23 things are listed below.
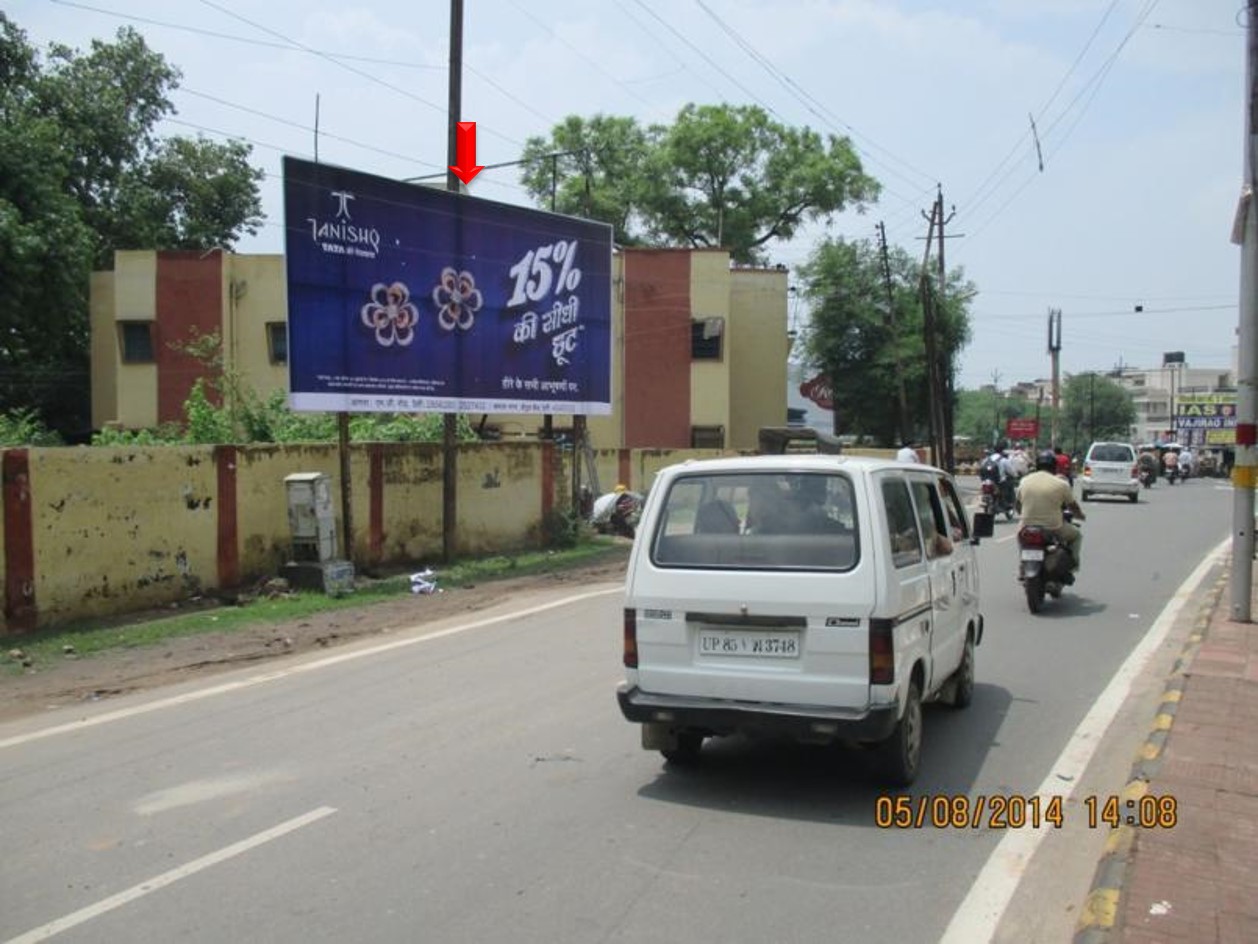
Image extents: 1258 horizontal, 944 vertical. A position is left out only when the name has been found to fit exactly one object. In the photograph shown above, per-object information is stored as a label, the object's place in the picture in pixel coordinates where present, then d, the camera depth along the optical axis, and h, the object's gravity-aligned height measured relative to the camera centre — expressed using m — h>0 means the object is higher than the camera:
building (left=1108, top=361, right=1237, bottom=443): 127.88 +4.62
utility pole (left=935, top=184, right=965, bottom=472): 39.13 +1.38
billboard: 14.45 +1.95
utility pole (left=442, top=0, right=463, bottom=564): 16.78 -0.07
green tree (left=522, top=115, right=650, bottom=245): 52.22 +13.23
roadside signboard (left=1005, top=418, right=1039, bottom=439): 67.62 -0.10
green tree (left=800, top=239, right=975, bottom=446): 45.66 +4.14
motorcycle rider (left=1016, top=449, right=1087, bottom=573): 11.75 -0.85
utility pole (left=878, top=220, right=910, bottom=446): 41.25 +3.36
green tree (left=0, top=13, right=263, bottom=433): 28.14 +7.96
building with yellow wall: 33.22 +2.86
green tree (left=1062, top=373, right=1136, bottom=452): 106.31 +1.76
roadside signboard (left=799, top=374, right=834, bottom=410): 48.19 +1.63
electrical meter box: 14.10 -1.15
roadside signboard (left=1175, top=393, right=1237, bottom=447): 63.50 +0.43
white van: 5.32 -0.93
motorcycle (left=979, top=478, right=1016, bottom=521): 23.17 -1.61
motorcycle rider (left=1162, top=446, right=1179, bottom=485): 45.31 -1.59
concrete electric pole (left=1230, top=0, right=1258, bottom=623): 10.48 +0.05
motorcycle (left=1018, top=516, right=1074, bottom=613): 11.70 -1.45
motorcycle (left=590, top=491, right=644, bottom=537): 22.22 -1.79
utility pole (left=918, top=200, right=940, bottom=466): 36.50 +2.36
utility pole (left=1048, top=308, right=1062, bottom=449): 53.47 +4.22
